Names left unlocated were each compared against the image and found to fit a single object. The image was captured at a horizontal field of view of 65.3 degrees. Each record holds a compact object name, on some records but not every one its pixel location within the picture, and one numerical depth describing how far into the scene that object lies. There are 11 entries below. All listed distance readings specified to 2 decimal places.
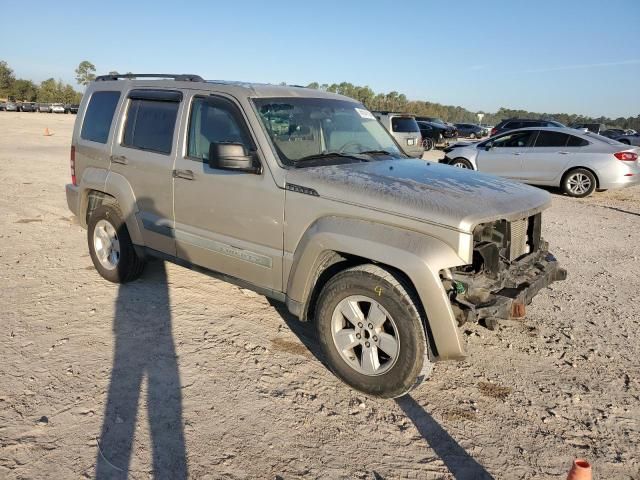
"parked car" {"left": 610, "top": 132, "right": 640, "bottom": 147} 28.00
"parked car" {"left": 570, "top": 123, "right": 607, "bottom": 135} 33.47
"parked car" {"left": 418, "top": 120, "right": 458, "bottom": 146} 28.00
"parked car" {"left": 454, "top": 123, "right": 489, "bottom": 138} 40.00
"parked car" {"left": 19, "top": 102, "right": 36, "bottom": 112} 67.49
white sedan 11.49
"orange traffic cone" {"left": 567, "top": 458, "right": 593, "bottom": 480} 2.10
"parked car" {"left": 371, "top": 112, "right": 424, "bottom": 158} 16.97
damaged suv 3.15
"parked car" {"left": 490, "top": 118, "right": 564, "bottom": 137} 22.66
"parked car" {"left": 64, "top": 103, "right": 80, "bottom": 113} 69.81
